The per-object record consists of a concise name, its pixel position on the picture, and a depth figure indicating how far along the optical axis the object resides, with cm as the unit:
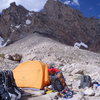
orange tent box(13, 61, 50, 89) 553
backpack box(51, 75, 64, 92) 518
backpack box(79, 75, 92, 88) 540
